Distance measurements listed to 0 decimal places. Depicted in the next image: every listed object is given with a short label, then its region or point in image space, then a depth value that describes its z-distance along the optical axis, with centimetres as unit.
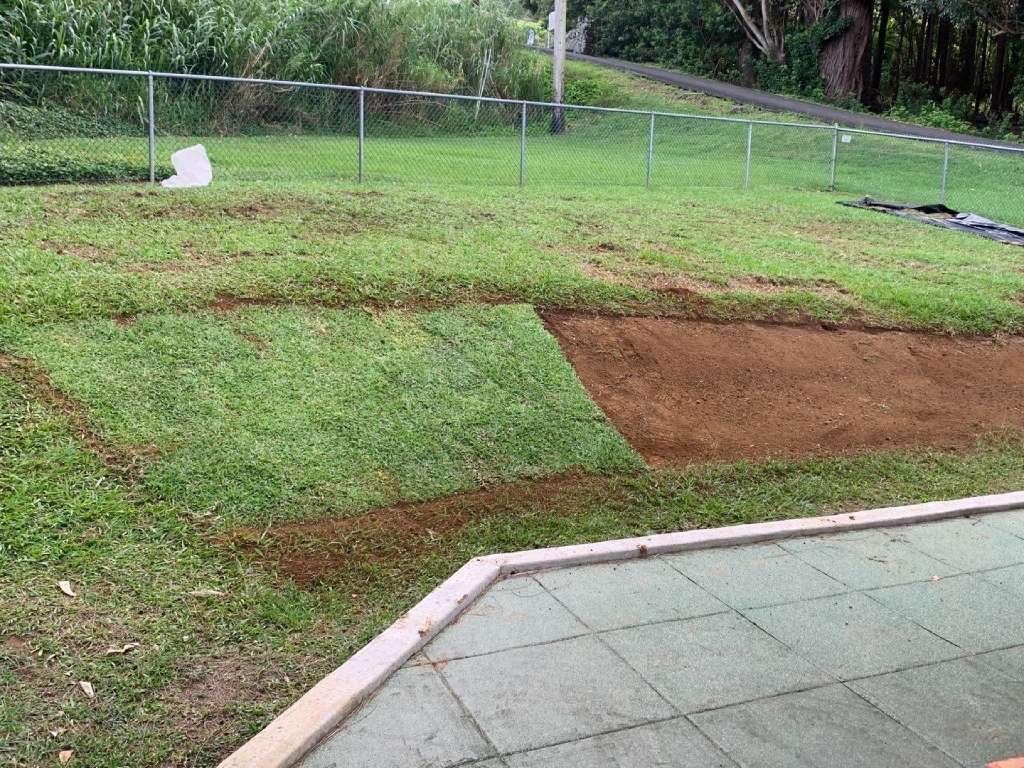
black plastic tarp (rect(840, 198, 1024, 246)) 1405
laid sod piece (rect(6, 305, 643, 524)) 541
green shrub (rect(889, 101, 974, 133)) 3284
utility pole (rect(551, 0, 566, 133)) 2553
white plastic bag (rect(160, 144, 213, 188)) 1140
